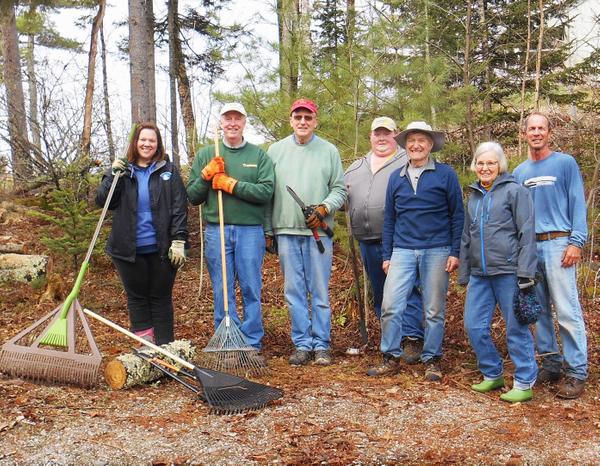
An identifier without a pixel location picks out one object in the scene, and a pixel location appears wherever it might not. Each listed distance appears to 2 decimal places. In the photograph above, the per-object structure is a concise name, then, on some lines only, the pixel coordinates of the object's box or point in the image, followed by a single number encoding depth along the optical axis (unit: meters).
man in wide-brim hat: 4.82
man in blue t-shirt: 4.37
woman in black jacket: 4.96
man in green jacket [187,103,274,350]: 5.13
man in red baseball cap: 5.20
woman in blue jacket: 4.27
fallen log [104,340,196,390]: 4.51
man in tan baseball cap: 5.27
